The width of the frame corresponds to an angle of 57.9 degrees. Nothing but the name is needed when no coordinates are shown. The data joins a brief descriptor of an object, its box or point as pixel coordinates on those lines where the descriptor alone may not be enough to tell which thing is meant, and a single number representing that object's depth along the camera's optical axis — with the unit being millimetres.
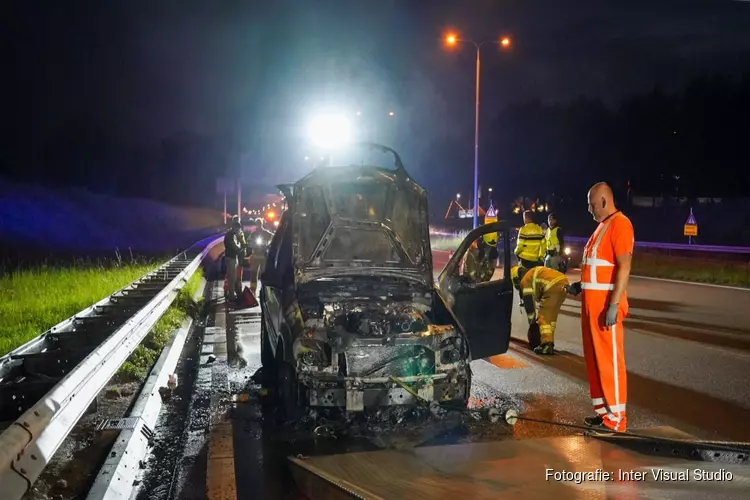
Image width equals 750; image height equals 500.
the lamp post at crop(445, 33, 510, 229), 23266
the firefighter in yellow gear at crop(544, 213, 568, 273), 10438
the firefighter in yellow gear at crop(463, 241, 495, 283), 8969
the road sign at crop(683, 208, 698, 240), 23394
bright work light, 22047
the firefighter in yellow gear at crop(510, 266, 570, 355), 8562
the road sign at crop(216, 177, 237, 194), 58969
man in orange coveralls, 5168
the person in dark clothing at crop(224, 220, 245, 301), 13828
